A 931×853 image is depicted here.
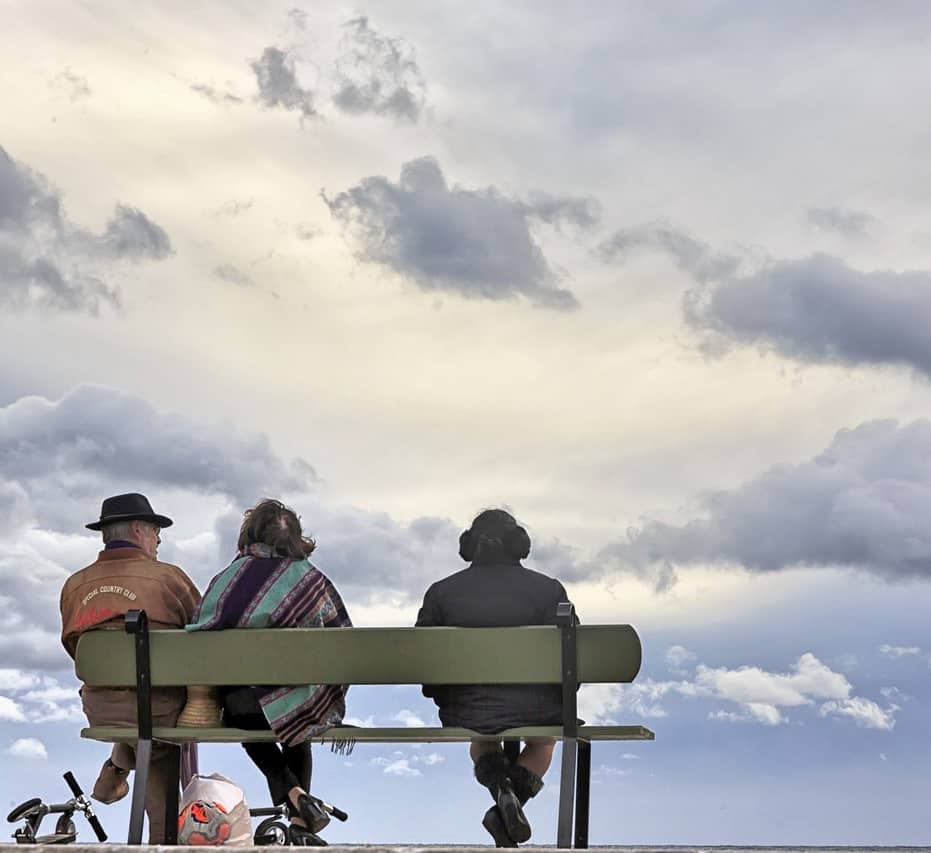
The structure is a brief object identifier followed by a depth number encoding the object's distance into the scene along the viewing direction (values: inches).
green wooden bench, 286.8
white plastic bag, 296.0
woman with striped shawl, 303.4
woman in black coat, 294.5
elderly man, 320.2
